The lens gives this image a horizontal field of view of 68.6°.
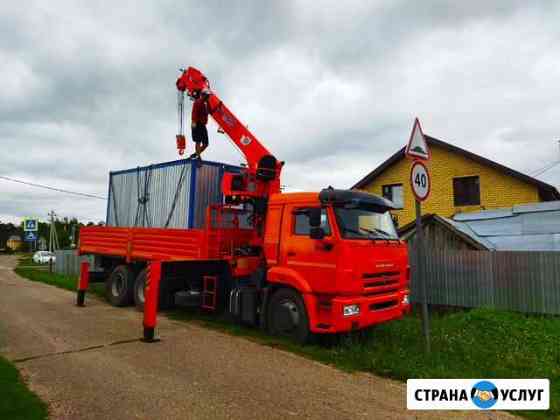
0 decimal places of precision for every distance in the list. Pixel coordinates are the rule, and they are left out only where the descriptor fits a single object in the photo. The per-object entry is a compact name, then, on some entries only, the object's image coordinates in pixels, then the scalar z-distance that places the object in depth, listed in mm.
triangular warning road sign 5992
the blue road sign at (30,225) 22891
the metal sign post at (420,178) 5902
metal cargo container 9344
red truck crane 6477
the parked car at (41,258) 41556
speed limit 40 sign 5836
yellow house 16703
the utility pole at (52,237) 47978
